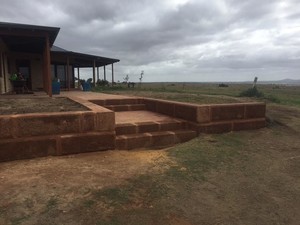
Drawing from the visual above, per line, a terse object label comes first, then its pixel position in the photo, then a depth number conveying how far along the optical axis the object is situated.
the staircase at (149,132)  5.76
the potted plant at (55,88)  15.46
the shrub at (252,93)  16.30
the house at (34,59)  10.88
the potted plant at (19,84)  14.53
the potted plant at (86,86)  19.53
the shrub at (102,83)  27.52
